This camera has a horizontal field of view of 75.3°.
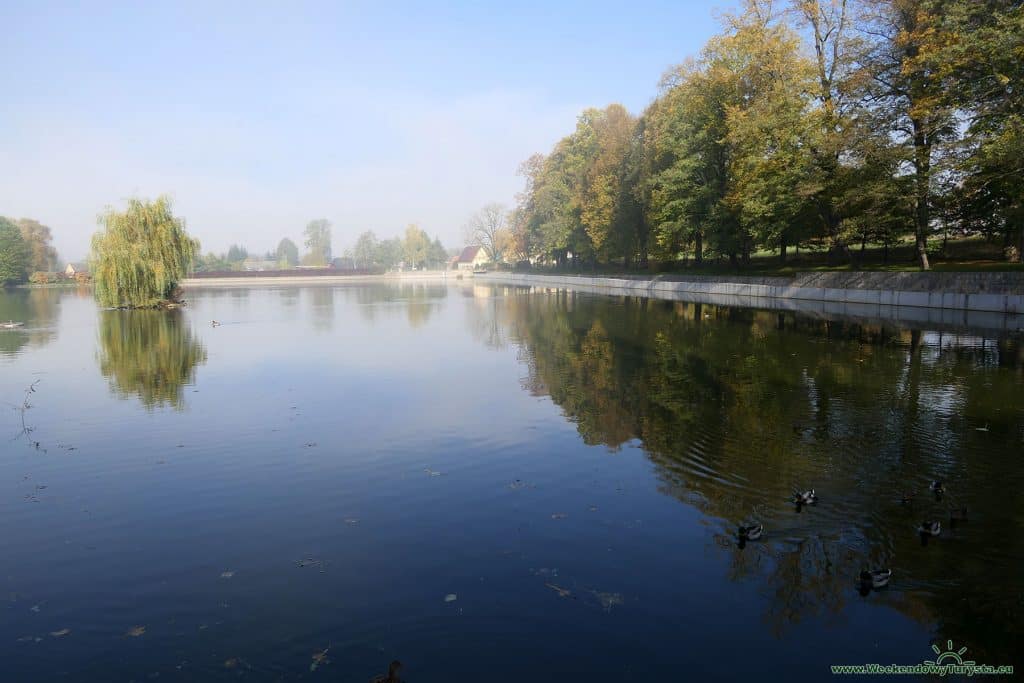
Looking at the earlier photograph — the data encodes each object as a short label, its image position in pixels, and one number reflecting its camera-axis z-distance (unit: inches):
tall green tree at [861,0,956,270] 1489.9
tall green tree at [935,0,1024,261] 1238.9
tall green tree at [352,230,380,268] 7769.7
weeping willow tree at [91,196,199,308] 1907.0
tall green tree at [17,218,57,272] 4781.0
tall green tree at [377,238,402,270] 7637.8
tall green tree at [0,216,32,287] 4170.8
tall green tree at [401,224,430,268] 7440.9
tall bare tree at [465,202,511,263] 5885.8
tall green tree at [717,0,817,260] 1825.8
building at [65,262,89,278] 4286.4
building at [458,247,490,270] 7303.2
